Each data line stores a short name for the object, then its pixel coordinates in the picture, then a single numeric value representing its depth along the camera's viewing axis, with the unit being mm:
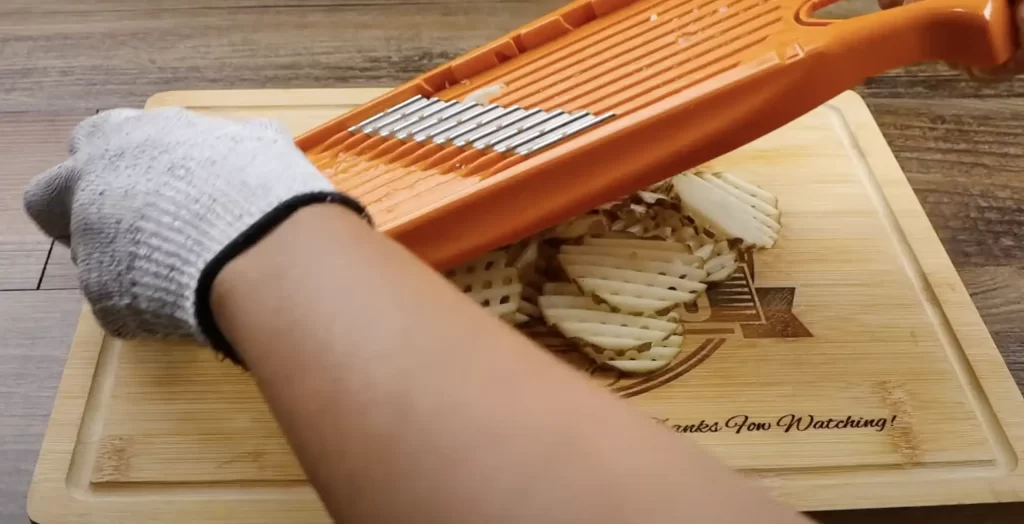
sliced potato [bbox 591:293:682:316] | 634
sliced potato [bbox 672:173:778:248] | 701
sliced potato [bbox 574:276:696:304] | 637
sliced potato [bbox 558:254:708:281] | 655
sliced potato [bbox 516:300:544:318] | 655
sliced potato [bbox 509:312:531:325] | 647
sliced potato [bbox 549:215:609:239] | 670
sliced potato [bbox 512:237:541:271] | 657
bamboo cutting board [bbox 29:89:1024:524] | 567
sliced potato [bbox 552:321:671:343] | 625
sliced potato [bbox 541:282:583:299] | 658
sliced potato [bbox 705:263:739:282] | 679
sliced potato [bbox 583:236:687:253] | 668
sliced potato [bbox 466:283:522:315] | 629
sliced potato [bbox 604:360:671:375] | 617
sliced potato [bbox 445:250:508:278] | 639
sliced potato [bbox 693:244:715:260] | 674
